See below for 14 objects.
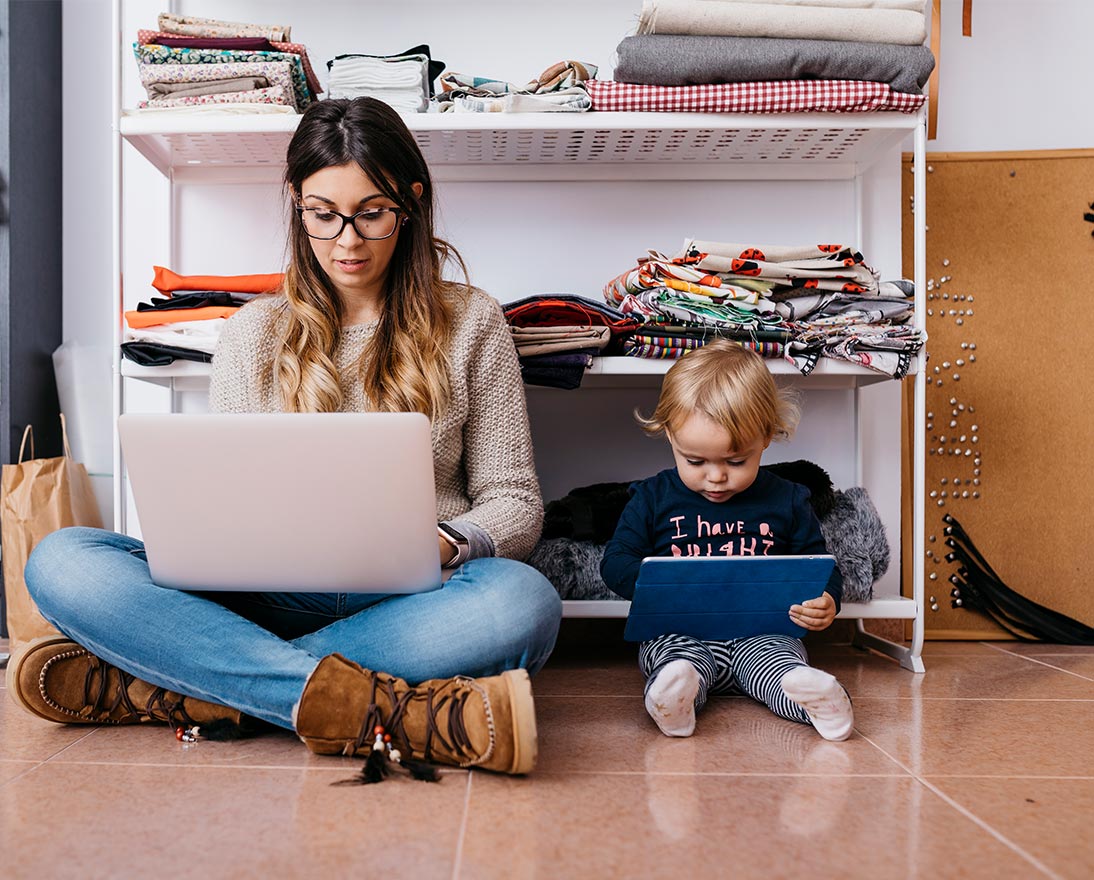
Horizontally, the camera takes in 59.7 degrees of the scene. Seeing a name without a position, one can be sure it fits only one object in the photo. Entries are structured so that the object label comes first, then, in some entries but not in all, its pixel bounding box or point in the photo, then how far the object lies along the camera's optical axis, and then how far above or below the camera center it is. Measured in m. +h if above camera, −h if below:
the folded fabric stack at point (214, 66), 1.68 +0.63
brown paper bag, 1.73 -0.17
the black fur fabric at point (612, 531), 1.70 -0.20
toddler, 1.37 -0.13
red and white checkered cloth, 1.62 +0.56
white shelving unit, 1.66 +0.53
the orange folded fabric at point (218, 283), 1.73 +0.26
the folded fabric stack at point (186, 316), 1.66 +0.19
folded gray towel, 1.62 +0.62
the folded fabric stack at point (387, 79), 1.70 +0.62
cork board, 2.01 +0.11
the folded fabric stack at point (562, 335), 1.65 +0.16
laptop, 0.98 -0.07
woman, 1.05 -0.18
